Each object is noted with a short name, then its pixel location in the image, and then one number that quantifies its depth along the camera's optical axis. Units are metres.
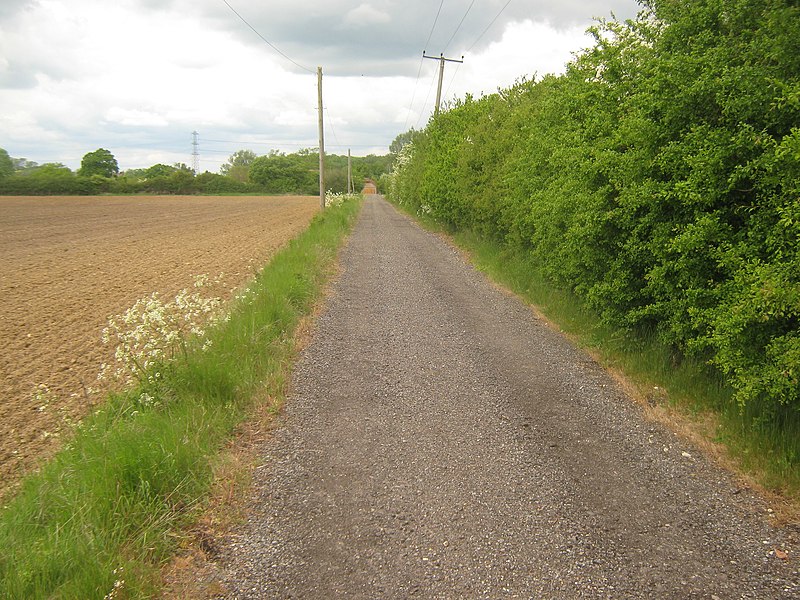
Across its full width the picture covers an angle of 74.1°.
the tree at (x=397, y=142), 125.59
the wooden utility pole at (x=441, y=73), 30.66
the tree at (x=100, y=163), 110.75
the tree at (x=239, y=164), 146.75
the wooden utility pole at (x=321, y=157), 26.44
